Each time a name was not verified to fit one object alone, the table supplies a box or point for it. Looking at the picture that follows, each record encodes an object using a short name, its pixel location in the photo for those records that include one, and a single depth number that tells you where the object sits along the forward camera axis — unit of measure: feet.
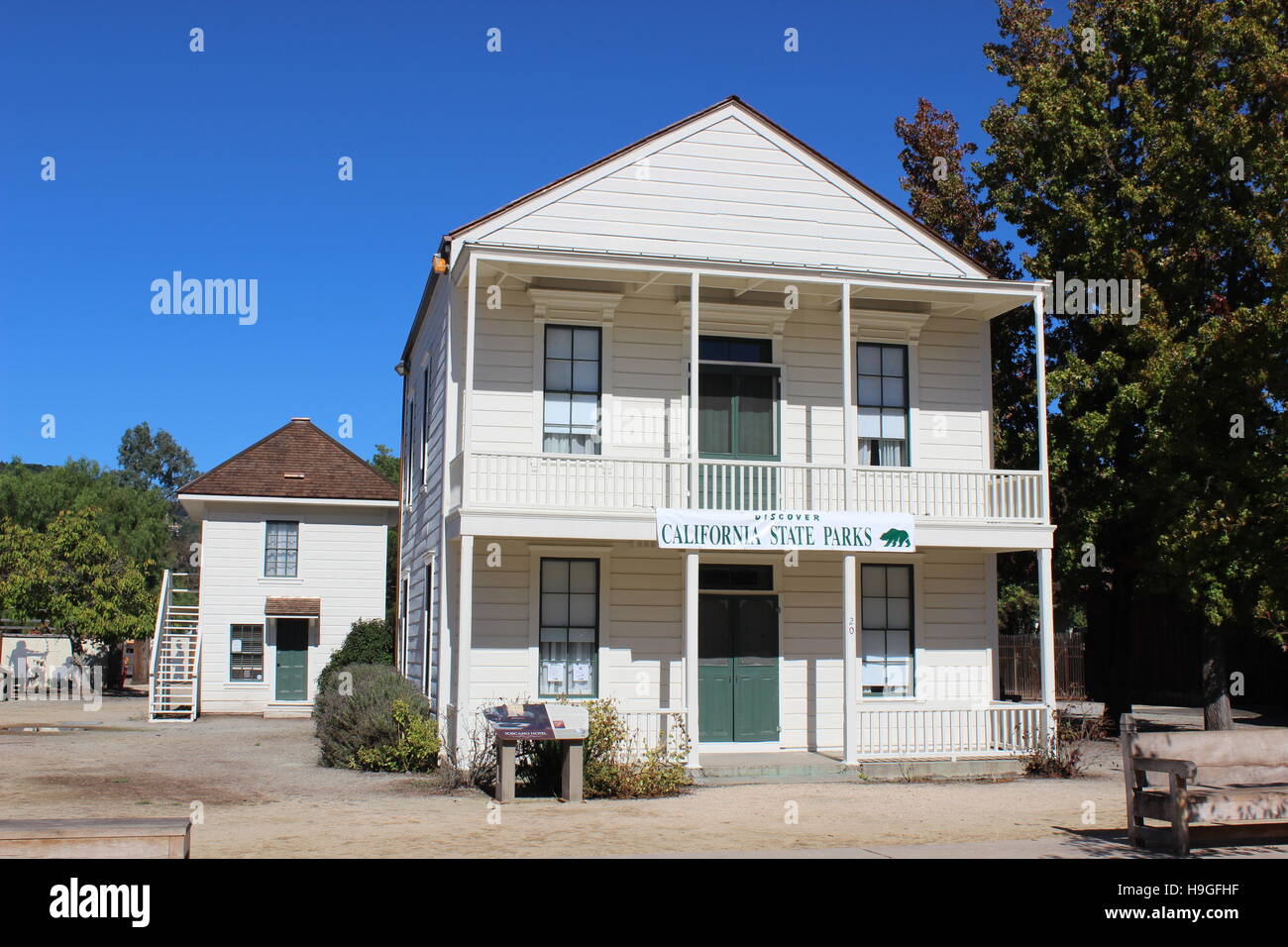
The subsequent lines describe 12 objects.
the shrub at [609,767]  47.34
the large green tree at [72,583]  119.24
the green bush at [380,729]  54.19
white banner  52.26
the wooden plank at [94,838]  23.97
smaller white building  102.68
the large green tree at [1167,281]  59.88
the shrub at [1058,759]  54.75
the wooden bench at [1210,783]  32.37
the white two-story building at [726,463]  53.83
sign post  45.29
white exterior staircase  94.43
